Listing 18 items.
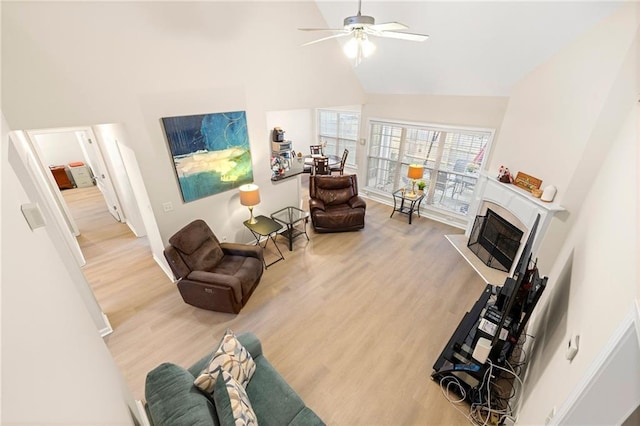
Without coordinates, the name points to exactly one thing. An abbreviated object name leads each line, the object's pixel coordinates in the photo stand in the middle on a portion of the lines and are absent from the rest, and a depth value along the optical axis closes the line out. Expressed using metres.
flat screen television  2.01
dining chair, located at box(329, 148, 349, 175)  7.92
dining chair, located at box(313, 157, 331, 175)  7.55
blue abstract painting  3.58
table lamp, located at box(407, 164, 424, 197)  5.60
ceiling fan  2.30
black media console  2.38
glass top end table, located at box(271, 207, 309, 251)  4.91
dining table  5.11
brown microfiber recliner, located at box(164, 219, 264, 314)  3.34
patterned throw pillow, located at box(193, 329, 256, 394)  1.92
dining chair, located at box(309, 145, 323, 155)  8.74
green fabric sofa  1.63
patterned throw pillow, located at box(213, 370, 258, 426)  1.63
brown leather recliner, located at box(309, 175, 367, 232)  5.44
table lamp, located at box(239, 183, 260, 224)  4.23
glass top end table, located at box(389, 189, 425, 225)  5.82
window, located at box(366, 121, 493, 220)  5.36
